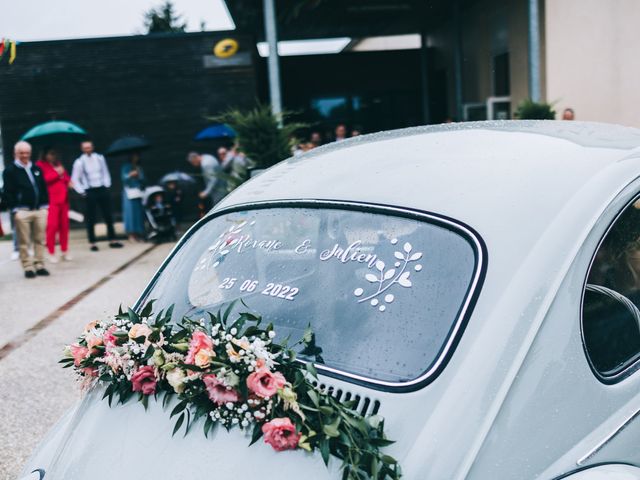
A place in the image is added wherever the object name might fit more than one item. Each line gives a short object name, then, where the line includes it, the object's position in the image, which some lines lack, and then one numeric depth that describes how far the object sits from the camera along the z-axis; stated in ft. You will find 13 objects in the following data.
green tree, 230.89
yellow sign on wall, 62.80
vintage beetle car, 6.19
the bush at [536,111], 39.93
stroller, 49.62
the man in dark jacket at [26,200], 36.70
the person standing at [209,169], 50.03
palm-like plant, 32.50
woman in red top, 40.88
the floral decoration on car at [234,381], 6.12
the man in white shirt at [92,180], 47.50
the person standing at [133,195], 50.26
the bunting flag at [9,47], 53.20
